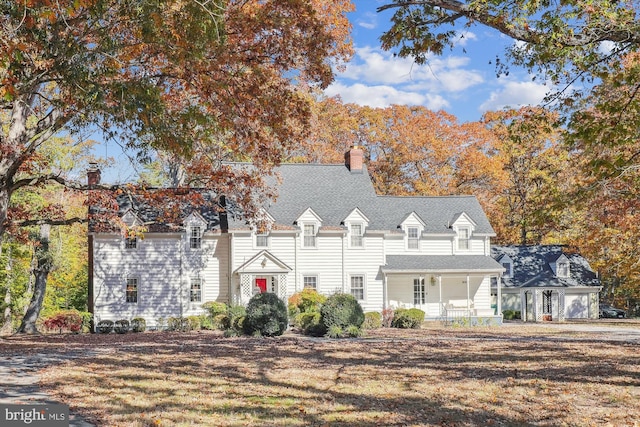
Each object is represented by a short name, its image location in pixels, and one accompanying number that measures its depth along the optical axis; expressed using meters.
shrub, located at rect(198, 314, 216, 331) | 31.84
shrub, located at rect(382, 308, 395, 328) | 31.44
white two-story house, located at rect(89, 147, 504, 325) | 33.88
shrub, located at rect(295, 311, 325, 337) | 23.83
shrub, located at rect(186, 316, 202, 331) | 31.52
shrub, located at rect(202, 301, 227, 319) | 32.88
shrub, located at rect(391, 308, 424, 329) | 30.39
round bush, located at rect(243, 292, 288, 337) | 23.41
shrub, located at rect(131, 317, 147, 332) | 30.71
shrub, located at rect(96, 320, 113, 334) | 30.02
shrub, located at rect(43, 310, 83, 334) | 31.00
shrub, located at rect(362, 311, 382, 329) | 28.70
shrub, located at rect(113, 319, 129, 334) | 29.97
